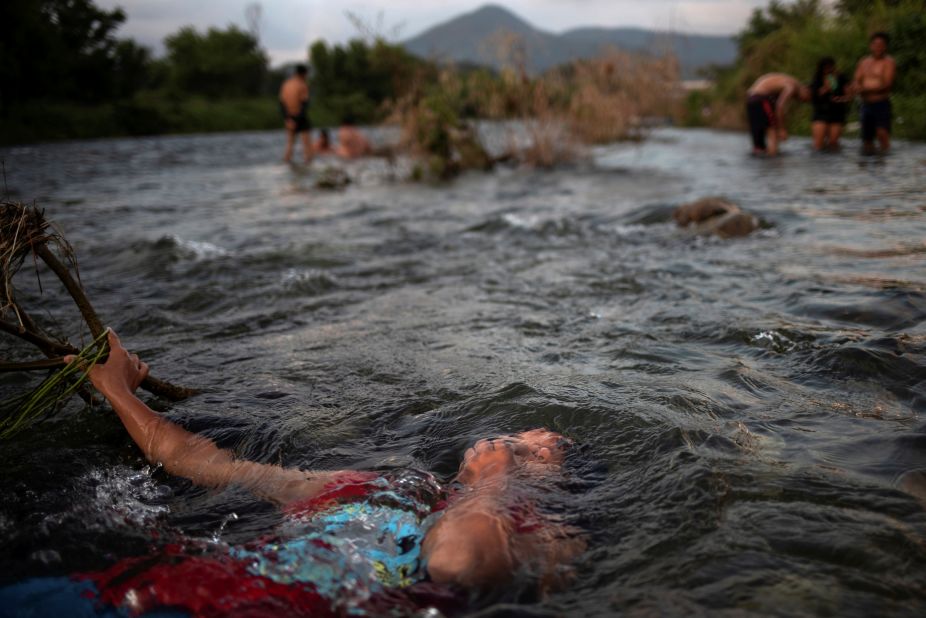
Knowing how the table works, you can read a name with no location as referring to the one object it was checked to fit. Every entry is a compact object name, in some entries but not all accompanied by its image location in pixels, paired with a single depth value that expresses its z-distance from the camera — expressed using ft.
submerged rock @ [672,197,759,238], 21.85
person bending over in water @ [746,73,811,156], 41.12
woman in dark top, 40.06
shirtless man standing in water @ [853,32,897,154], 35.47
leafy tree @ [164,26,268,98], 168.35
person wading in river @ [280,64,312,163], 51.24
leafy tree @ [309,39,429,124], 169.07
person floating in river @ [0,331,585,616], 6.13
